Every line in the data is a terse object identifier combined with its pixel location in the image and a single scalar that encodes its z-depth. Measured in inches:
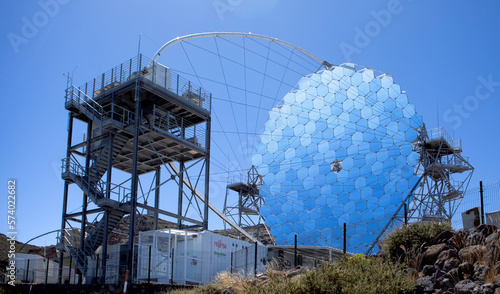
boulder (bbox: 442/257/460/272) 504.7
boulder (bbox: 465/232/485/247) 547.5
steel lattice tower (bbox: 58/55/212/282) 1211.9
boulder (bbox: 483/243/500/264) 491.5
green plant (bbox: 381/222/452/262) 598.9
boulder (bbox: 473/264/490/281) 466.8
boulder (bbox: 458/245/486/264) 512.1
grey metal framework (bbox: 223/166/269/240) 1651.1
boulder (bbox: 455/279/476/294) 444.8
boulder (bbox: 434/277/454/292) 477.4
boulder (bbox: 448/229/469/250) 556.1
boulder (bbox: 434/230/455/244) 583.2
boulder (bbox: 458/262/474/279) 487.8
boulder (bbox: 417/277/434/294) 488.7
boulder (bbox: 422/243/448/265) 552.1
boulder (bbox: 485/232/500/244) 524.5
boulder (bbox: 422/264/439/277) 525.7
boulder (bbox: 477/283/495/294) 428.6
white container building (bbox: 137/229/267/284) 1069.8
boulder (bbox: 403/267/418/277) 524.7
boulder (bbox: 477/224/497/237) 558.3
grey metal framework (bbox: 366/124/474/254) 1323.8
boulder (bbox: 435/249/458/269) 525.0
